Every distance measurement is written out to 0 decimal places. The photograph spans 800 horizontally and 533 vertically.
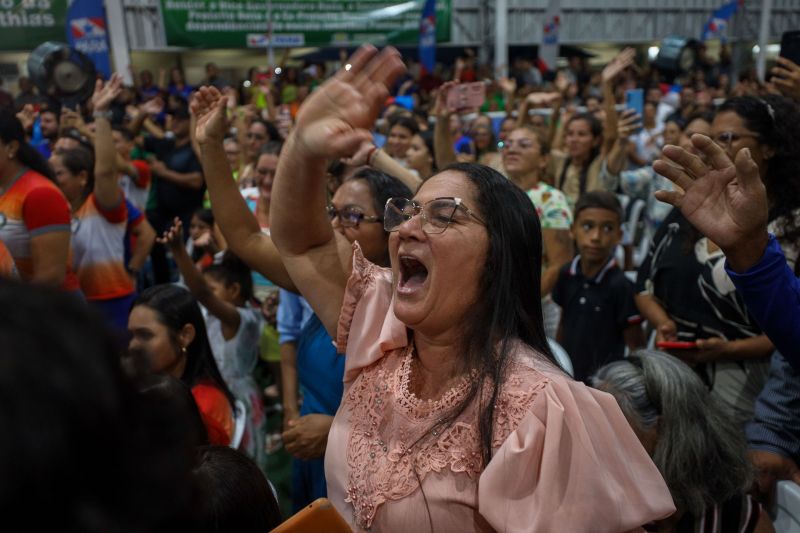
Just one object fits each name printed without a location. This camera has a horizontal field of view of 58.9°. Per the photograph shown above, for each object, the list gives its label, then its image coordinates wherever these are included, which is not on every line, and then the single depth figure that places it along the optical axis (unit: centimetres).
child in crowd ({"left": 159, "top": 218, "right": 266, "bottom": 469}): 277
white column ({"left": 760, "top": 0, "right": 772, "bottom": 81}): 1381
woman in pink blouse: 110
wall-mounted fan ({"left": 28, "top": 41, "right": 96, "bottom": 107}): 463
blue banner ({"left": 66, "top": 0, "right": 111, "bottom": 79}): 734
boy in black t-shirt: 286
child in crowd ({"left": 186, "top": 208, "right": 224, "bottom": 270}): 375
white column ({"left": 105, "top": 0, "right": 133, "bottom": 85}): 1243
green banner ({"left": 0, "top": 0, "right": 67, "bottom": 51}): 1105
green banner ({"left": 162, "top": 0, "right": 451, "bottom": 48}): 1259
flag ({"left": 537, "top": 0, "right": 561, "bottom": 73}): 1121
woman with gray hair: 155
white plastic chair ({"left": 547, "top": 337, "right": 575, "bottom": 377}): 235
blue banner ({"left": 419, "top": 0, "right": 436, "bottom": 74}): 1251
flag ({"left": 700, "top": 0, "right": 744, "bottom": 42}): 1205
